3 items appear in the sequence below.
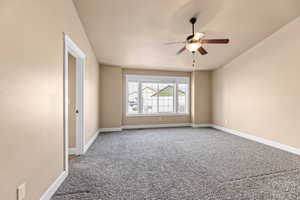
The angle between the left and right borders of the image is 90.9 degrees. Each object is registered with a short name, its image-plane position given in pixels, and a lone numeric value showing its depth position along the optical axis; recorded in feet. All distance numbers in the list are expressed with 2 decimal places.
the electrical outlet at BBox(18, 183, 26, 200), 4.12
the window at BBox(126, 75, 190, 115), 18.76
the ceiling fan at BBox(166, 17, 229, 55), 9.24
